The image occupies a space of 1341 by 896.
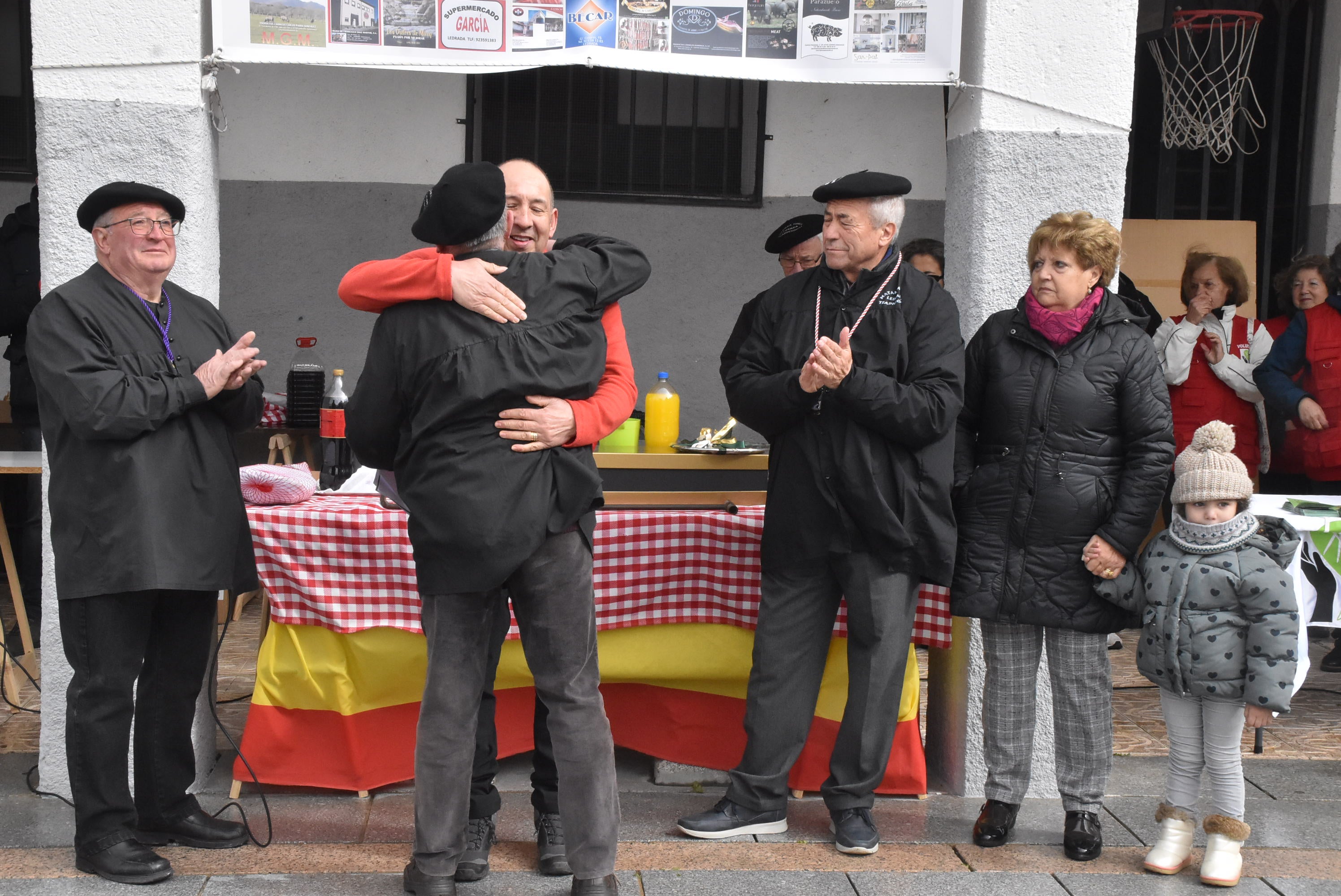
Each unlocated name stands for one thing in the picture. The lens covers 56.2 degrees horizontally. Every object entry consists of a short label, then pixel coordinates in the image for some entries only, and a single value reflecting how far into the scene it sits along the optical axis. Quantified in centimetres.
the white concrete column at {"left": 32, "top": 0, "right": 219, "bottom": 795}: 357
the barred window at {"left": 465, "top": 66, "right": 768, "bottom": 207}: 744
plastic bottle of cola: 454
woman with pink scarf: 338
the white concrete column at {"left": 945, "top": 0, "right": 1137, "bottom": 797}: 378
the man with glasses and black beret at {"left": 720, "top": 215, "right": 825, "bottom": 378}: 431
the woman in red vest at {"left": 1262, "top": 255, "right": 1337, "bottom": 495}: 553
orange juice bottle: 461
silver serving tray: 427
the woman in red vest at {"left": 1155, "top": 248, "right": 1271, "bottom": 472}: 574
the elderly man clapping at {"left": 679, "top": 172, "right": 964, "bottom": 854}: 331
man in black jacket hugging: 280
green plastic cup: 445
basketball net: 691
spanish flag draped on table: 366
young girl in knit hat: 315
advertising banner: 367
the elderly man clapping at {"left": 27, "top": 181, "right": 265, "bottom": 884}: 308
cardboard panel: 720
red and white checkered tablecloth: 364
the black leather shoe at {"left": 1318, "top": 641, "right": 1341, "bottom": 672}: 557
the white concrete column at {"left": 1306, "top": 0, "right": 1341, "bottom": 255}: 709
